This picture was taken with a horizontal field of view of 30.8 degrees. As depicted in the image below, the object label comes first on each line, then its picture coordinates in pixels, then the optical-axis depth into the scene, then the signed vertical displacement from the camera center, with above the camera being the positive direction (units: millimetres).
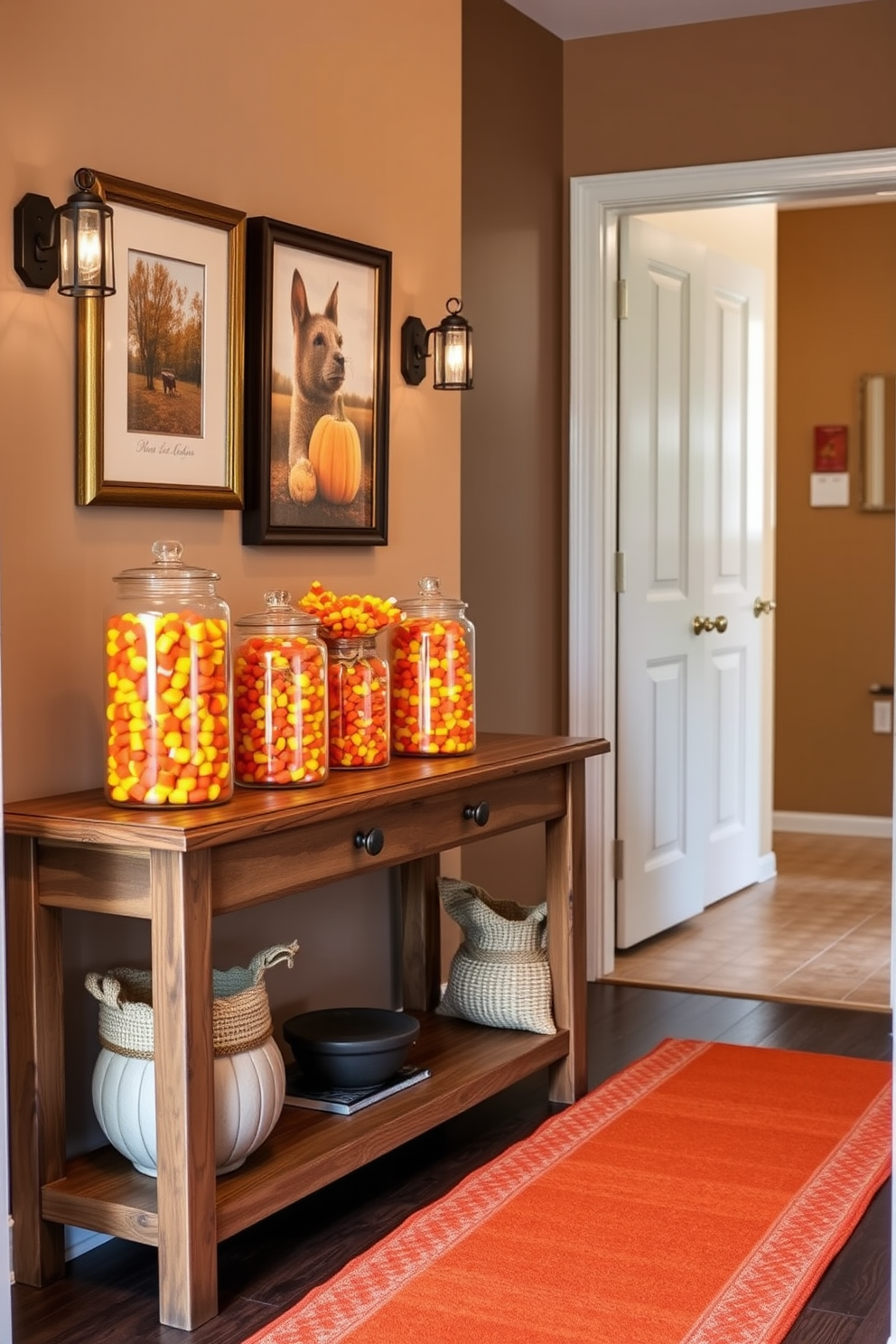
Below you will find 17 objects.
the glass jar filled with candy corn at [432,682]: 3117 -208
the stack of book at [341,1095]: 2879 -939
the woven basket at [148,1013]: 2465 -679
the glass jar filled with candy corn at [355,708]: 2934 -243
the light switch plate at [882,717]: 6973 -622
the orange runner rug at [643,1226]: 2359 -1089
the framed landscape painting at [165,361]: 2629 +363
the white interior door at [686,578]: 4727 -15
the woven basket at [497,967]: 3389 -828
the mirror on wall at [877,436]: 6922 +583
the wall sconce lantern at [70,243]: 2420 +501
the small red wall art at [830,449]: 7031 +534
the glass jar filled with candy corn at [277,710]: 2674 -223
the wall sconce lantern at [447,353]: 3514 +481
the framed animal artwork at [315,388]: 3033 +367
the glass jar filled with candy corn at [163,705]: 2424 -194
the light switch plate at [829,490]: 7016 +354
